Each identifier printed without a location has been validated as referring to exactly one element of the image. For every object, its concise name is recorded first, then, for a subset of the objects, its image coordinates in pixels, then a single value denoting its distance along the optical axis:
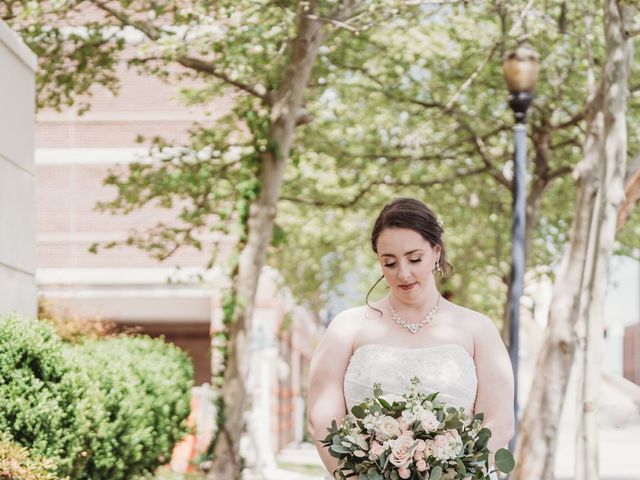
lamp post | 15.94
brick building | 32.34
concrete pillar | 11.21
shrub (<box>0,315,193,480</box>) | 8.82
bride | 5.80
